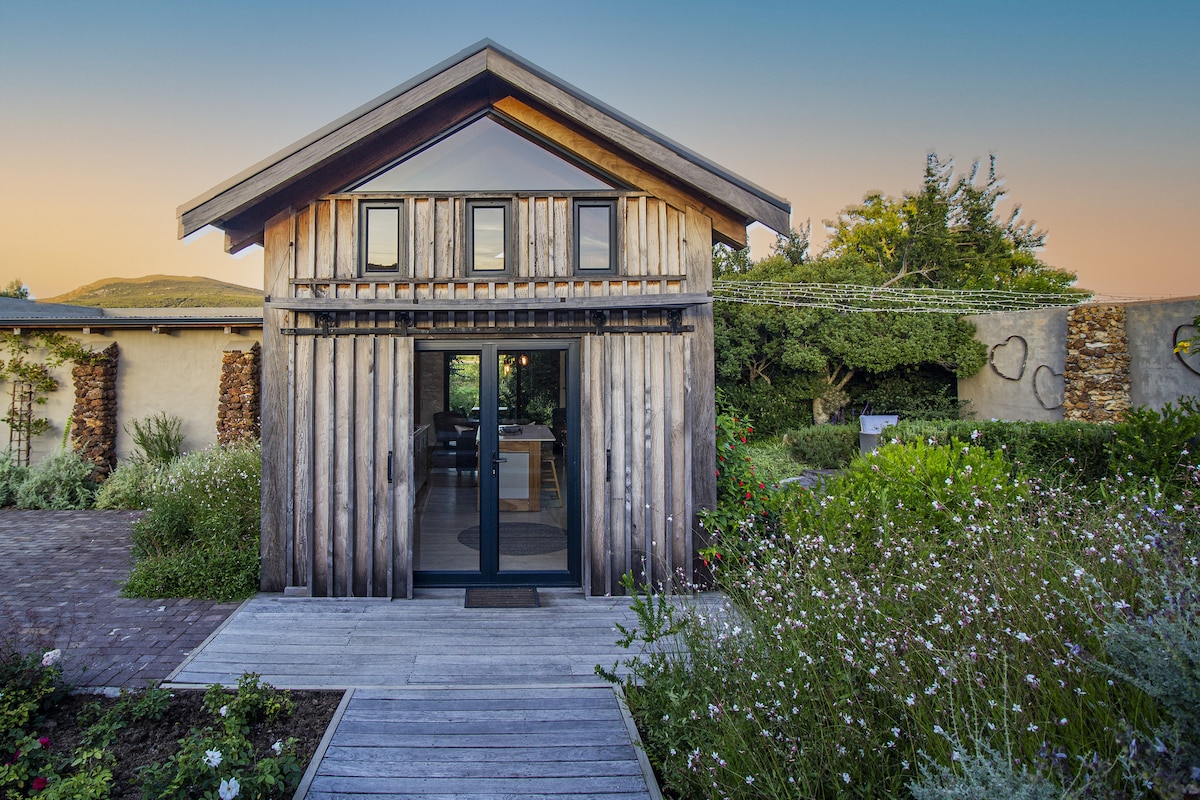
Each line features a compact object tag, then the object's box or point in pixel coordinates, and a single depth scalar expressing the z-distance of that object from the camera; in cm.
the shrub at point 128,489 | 923
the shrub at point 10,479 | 941
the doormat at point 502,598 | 510
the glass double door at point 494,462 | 545
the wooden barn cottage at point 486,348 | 524
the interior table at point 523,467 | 552
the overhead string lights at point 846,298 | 1598
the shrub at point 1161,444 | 525
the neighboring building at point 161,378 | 1040
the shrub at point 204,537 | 537
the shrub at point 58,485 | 929
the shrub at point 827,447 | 1320
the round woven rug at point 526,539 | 554
